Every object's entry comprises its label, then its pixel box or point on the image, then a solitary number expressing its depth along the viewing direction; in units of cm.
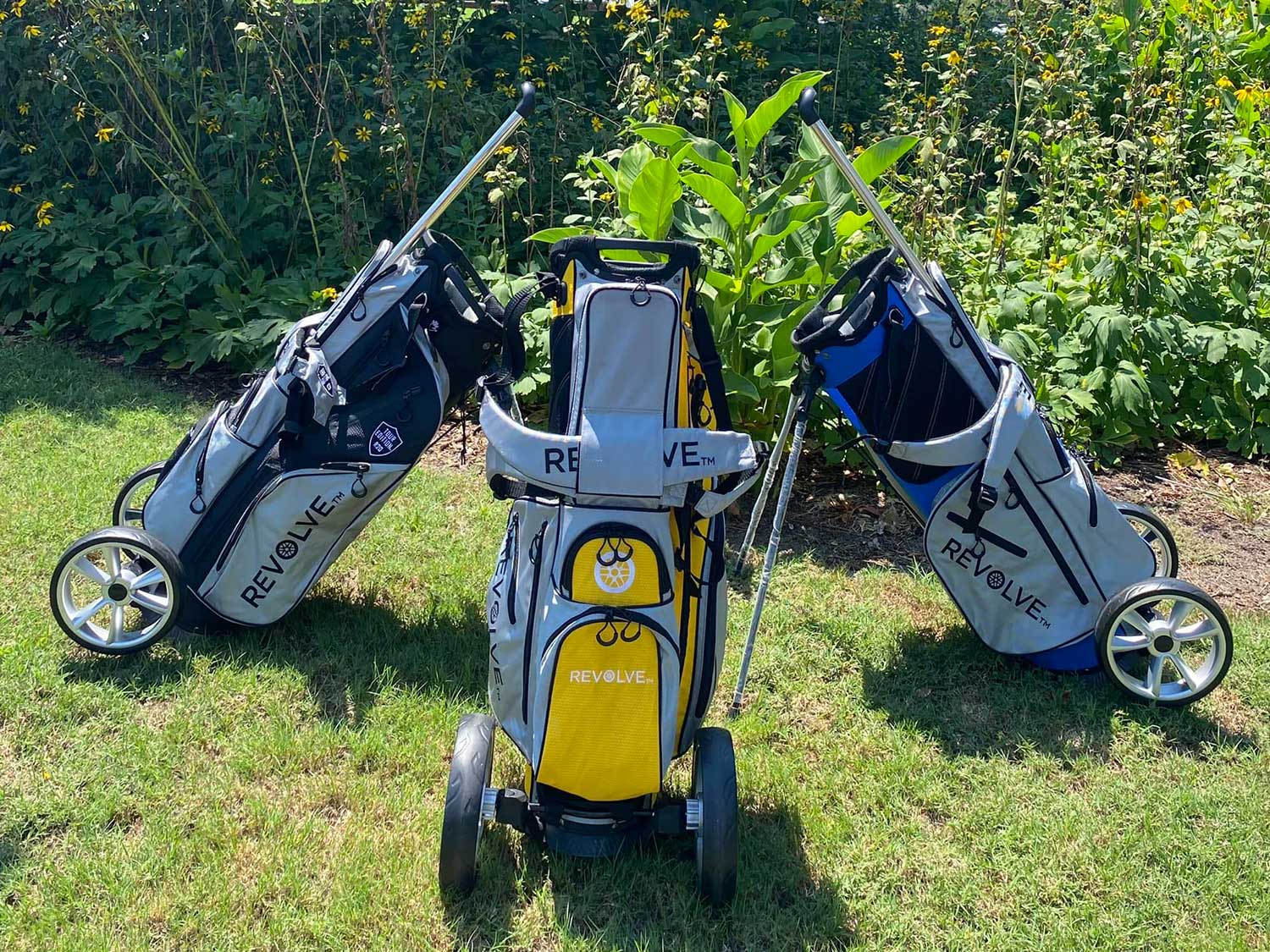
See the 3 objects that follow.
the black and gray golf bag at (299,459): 362
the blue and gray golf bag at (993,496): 348
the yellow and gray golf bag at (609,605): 268
